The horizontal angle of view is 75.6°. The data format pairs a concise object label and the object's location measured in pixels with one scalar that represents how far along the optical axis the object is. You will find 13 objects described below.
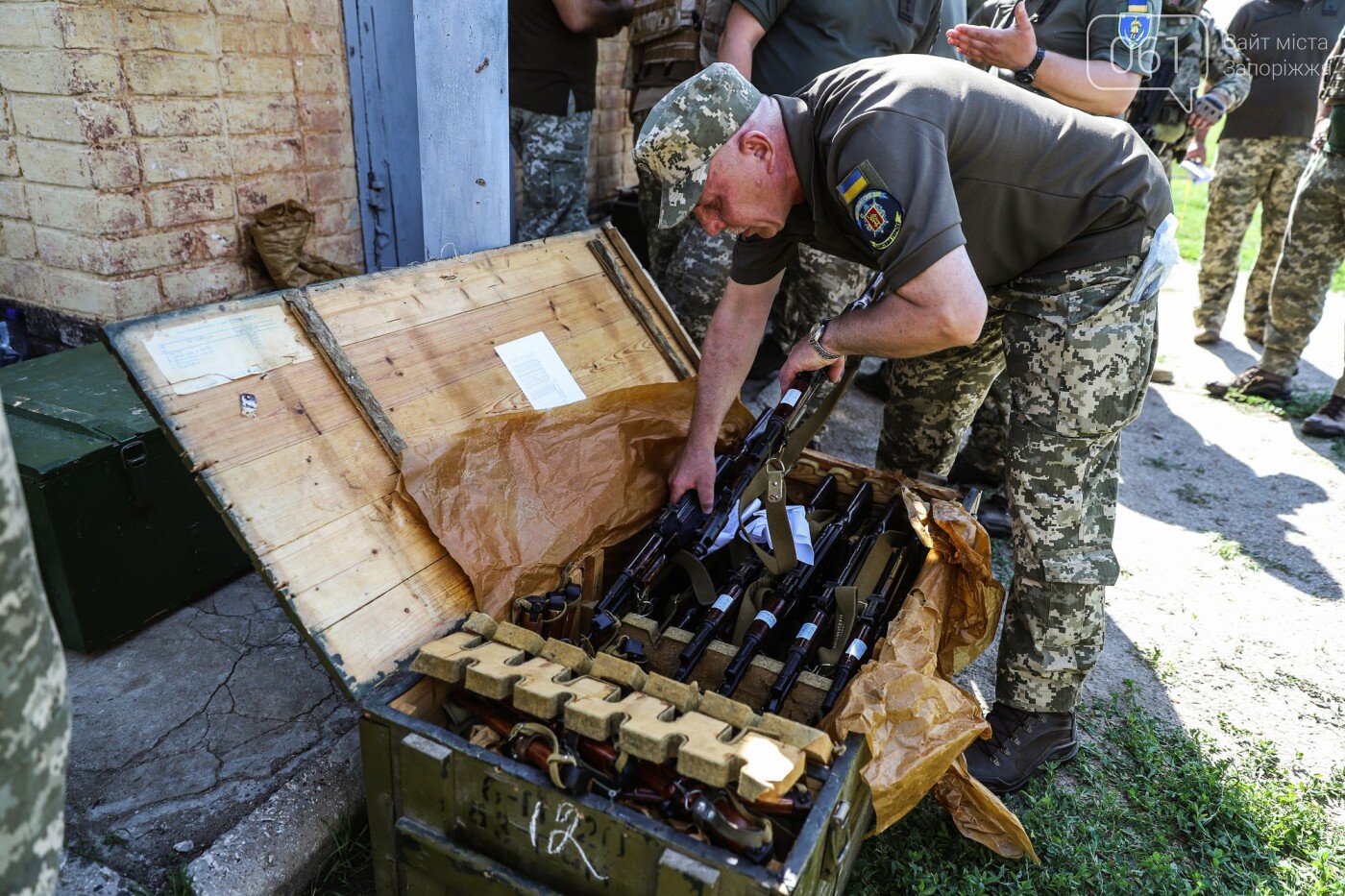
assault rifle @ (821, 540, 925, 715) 1.92
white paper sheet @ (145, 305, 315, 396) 1.71
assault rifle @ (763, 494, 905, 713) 1.91
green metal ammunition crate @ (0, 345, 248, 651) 2.12
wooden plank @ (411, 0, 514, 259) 2.67
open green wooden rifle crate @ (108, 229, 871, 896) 1.46
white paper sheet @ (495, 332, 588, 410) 2.43
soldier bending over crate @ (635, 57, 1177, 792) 1.79
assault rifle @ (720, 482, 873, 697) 1.97
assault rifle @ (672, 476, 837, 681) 1.96
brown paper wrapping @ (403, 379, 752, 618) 1.98
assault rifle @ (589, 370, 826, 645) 2.20
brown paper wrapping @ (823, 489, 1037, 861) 1.72
